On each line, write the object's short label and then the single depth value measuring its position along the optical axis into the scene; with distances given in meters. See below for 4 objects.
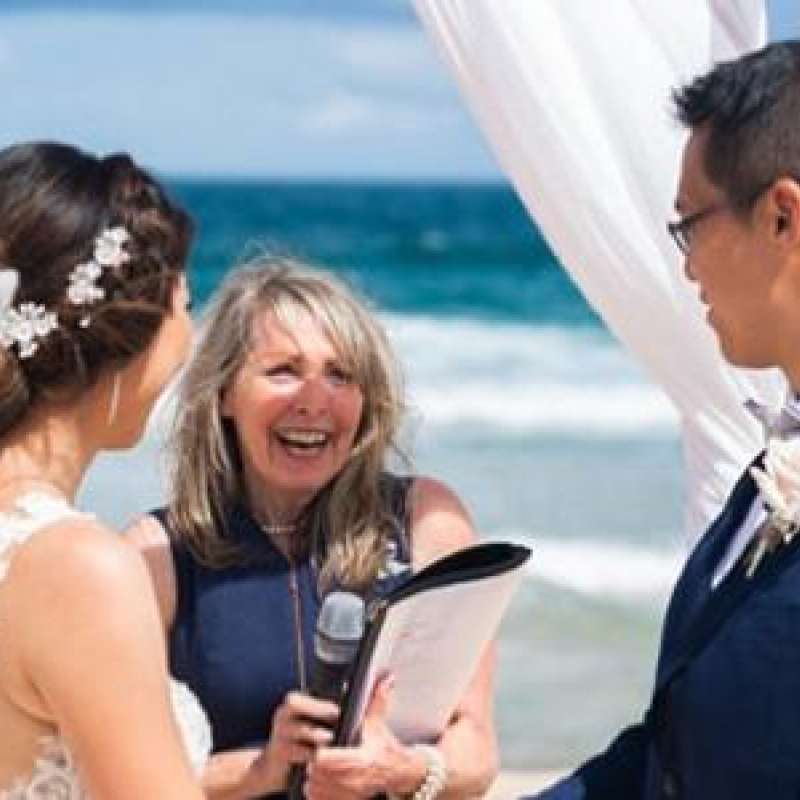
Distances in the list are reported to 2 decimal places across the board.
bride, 4.20
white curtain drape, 6.44
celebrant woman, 6.06
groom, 4.09
